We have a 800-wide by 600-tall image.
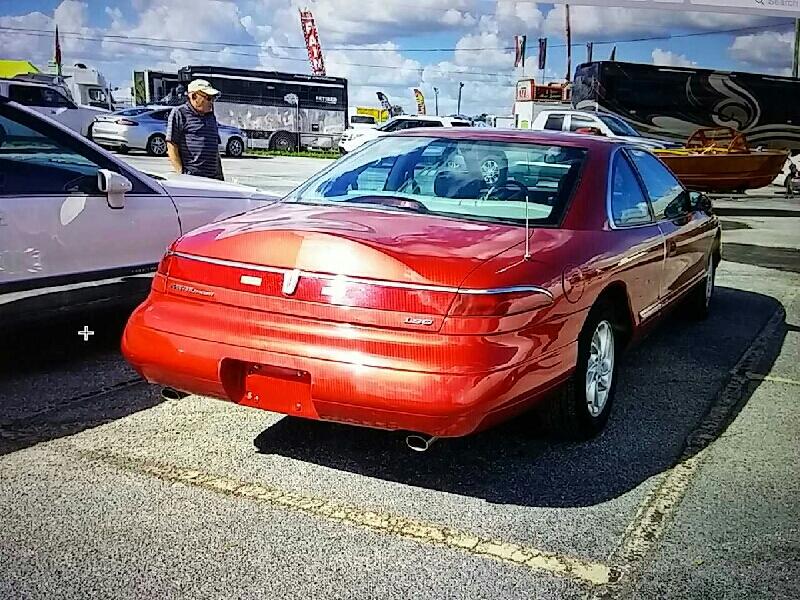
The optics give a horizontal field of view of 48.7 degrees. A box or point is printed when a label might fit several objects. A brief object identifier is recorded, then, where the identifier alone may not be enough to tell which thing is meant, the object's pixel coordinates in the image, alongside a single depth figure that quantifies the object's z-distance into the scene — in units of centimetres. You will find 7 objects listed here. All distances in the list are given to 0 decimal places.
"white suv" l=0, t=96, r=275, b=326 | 457
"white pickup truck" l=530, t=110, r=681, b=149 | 1800
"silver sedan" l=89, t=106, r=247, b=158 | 2519
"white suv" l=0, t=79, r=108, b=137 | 2169
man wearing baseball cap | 747
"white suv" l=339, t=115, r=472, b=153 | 2631
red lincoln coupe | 312
